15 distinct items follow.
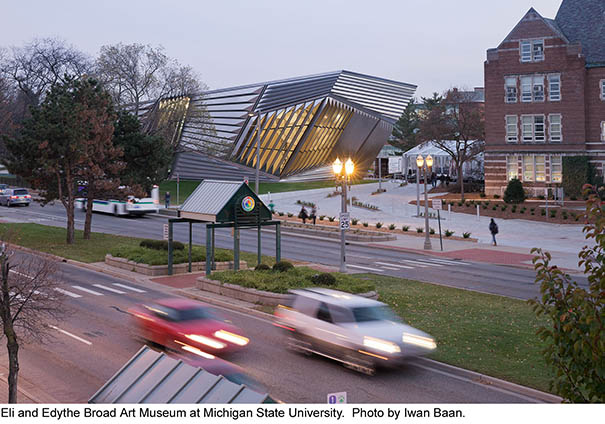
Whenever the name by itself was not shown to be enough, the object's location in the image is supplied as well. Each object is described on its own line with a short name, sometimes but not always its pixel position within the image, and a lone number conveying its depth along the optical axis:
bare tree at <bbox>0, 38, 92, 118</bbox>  87.44
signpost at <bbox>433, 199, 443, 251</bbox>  38.59
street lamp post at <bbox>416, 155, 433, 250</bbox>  38.62
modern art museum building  73.62
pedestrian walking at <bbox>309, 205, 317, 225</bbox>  48.75
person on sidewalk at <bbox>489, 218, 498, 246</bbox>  40.38
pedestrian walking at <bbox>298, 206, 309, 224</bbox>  49.60
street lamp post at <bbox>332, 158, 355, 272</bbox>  28.86
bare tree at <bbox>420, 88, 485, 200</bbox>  67.00
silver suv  14.09
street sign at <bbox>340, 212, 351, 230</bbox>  28.03
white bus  54.31
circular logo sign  27.16
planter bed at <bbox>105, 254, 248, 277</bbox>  28.27
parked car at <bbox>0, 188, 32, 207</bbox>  62.31
